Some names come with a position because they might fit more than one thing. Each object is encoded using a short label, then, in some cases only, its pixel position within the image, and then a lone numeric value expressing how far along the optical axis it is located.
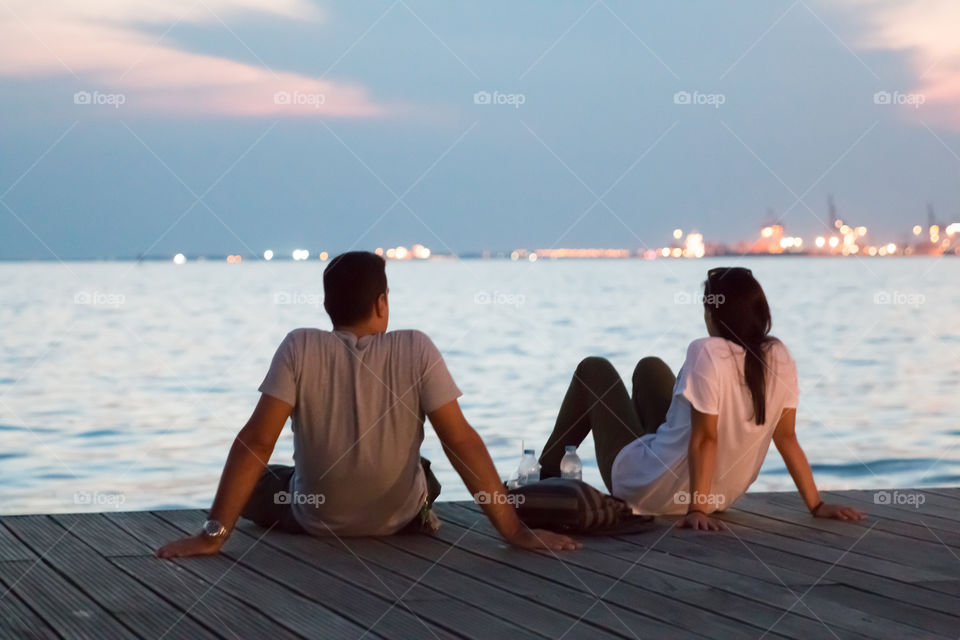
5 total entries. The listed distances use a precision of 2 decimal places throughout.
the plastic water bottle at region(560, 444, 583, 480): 4.98
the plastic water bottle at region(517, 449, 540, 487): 5.04
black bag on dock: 4.21
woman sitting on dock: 4.27
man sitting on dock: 3.79
